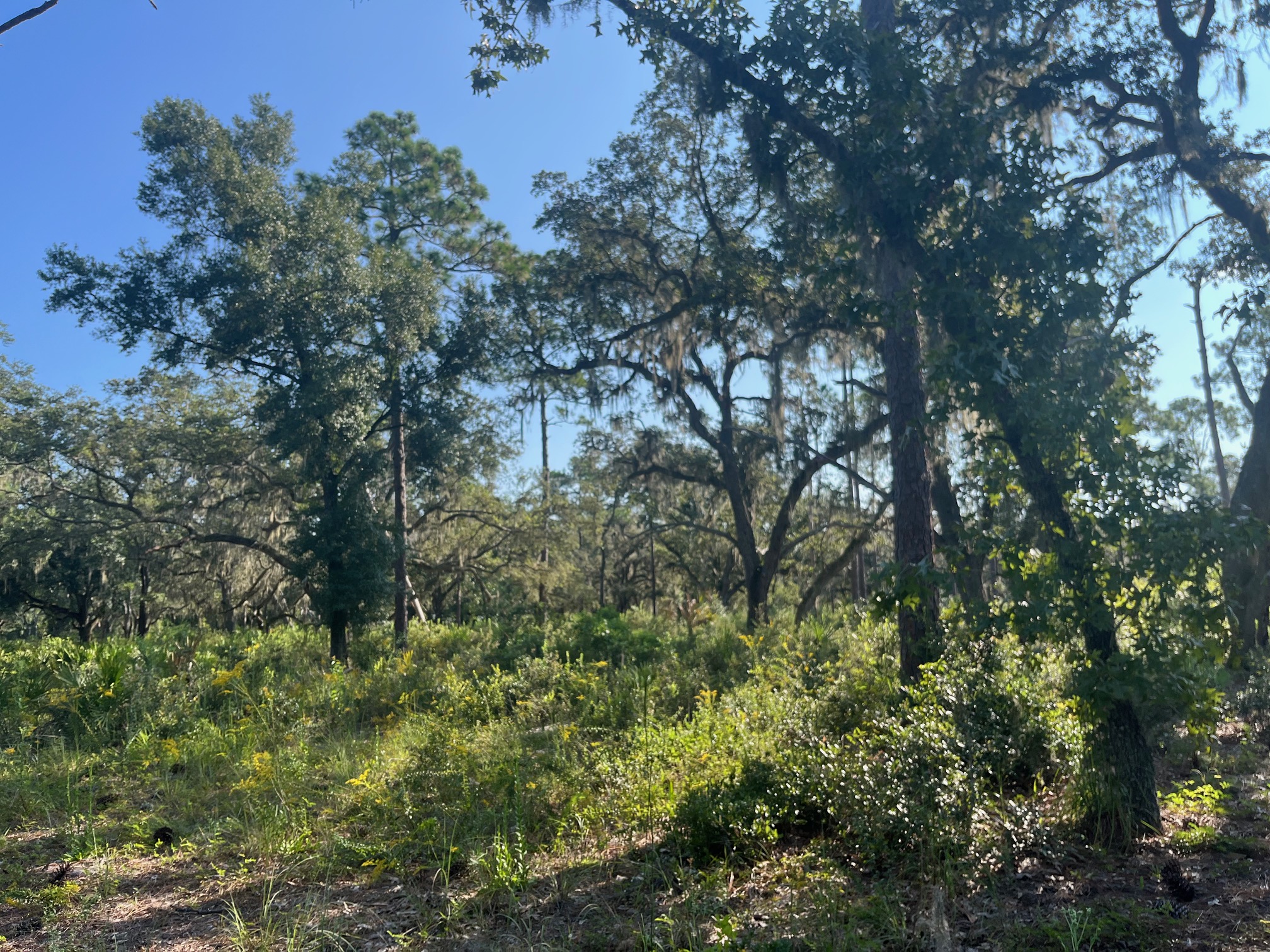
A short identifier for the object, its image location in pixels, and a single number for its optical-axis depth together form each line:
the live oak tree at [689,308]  12.77
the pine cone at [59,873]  4.52
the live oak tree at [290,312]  13.45
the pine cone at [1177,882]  3.63
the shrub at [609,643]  11.23
